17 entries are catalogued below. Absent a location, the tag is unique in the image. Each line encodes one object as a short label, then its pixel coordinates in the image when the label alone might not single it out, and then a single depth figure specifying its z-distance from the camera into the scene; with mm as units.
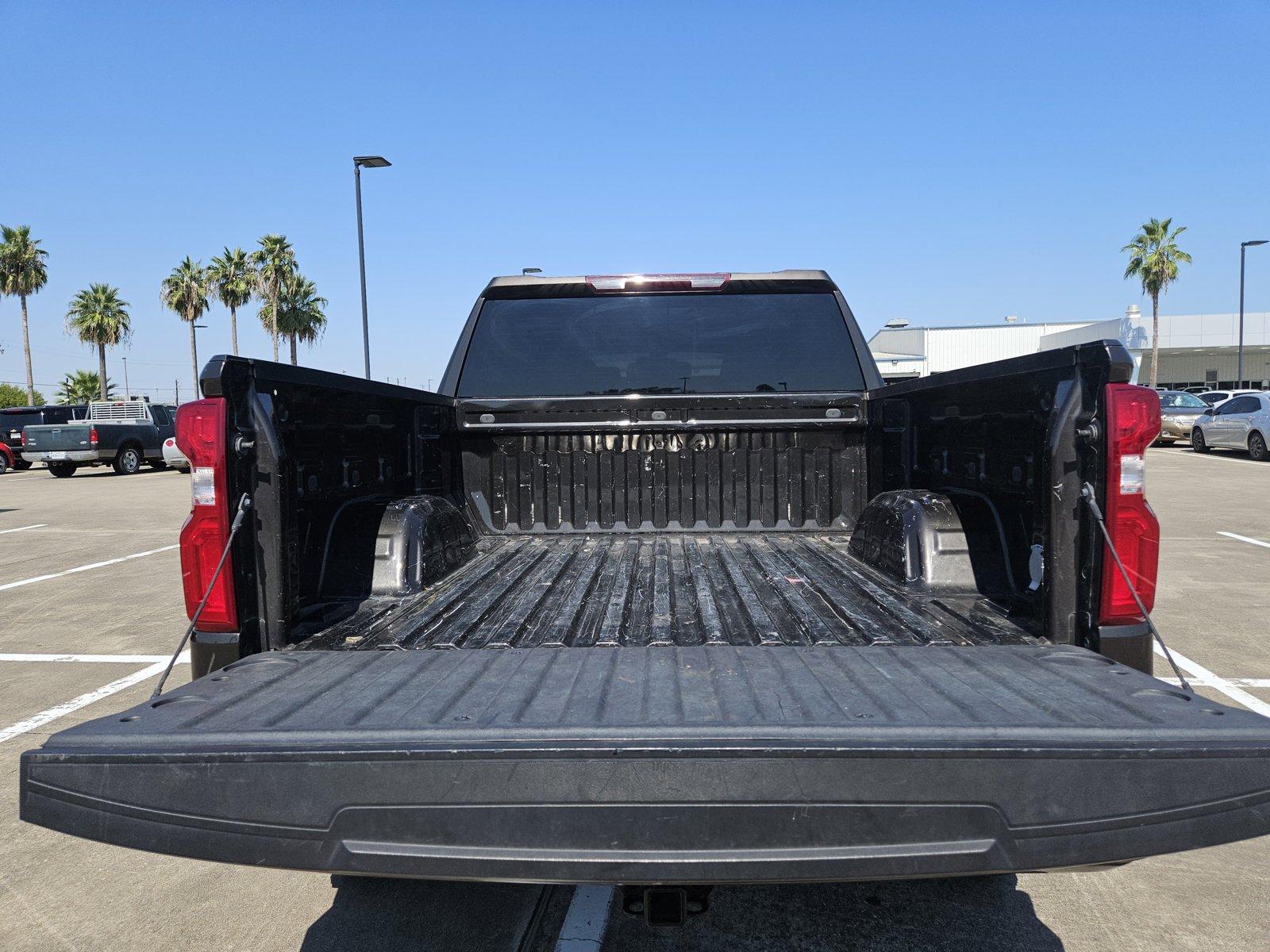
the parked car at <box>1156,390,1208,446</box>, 26281
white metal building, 52250
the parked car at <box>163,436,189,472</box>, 23245
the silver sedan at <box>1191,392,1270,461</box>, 20719
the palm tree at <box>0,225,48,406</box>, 46344
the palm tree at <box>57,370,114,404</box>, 63250
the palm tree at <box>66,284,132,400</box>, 51438
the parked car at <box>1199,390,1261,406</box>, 30870
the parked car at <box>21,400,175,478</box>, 22344
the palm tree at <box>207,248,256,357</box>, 49219
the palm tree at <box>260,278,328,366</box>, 48406
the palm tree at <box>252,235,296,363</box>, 46094
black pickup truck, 1604
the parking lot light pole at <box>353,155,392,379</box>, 19109
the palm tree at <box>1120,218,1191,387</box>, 45125
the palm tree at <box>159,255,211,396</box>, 50469
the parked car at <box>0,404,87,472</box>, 25906
